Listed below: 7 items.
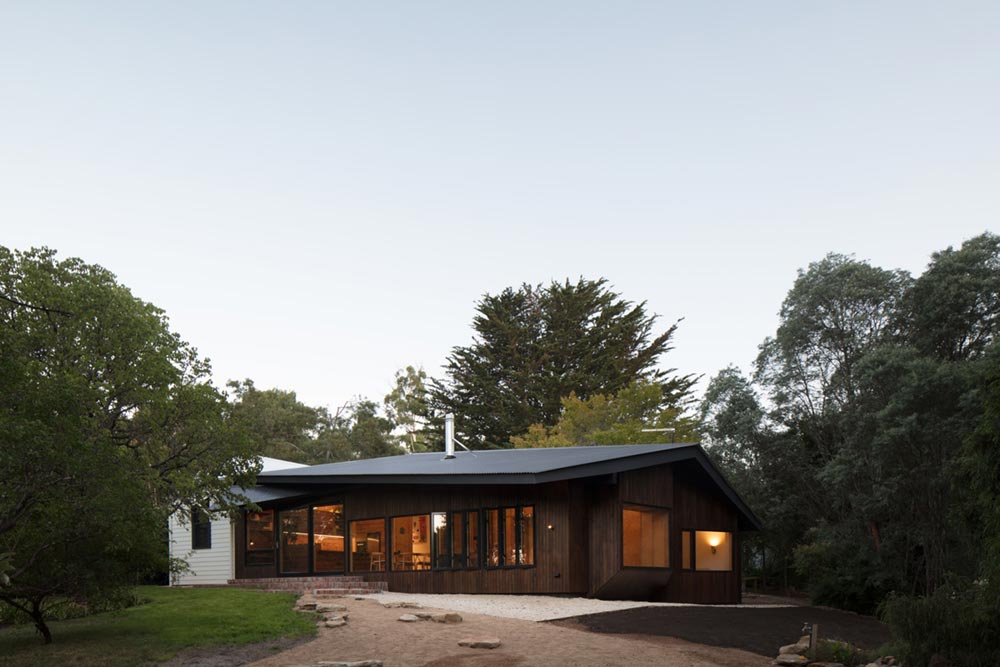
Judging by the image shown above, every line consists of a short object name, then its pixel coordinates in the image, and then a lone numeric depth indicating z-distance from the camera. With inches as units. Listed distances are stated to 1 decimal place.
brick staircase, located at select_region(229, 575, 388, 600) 703.1
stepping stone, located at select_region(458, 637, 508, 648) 414.9
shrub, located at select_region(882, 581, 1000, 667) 387.2
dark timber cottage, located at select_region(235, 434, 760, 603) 722.8
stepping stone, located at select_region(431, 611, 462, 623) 491.2
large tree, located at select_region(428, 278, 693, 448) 1594.5
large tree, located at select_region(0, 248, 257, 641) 379.9
